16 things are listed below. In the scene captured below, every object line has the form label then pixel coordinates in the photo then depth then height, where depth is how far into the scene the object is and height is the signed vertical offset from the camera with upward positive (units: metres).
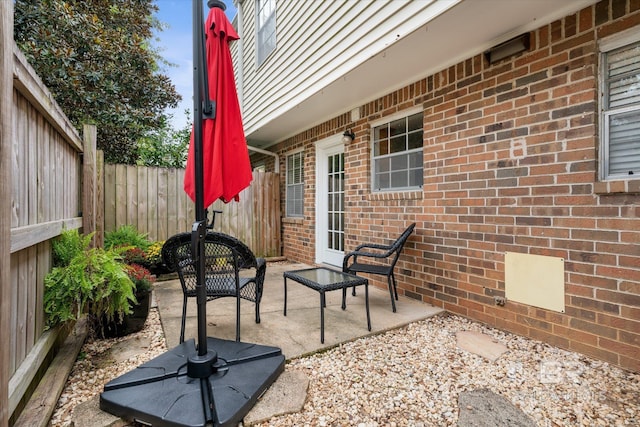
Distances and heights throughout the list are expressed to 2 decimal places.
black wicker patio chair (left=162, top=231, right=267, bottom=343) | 2.26 -0.40
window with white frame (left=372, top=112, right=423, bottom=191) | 3.66 +0.72
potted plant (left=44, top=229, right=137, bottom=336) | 1.99 -0.46
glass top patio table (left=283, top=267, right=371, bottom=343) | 2.50 -0.59
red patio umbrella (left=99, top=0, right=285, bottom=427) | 1.53 -0.87
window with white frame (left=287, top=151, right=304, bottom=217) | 6.12 +0.56
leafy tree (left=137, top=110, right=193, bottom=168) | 9.95 +2.21
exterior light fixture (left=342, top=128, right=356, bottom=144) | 4.51 +1.10
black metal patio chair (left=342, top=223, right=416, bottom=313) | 3.14 -0.59
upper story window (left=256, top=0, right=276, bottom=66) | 5.49 +3.43
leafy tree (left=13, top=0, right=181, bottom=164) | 5.71 +3.15
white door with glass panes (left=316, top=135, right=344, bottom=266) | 5.09 +0.20
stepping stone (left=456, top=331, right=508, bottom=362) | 2.31 -1.05
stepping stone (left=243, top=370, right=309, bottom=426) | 1.58 -1.02
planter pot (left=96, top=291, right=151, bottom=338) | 2.52 -0.90
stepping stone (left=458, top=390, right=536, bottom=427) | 1.58 -1.06
